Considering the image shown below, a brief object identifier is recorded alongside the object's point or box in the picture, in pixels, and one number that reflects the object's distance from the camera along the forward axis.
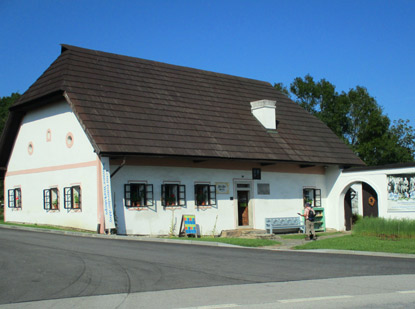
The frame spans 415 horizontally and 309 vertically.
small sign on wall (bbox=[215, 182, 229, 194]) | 26.33
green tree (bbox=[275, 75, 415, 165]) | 50.47
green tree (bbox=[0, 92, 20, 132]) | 52.28
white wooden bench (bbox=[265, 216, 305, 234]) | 27.09
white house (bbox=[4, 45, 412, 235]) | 23.11
